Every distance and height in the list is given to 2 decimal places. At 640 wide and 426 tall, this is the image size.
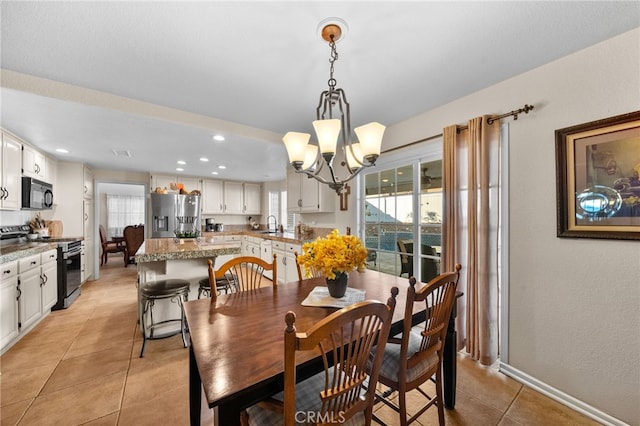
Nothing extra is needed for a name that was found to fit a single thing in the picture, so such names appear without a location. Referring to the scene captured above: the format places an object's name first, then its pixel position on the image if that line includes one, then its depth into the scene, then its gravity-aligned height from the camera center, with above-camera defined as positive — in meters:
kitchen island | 2.47 -0.55
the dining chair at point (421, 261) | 2.66 -0.52
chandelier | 1.50 +0.47
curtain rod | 1.86 +0.77
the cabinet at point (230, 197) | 6.25 +0.47
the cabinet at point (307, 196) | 3.85 +0.31
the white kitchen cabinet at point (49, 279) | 2.95 -0.77
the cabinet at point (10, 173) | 2.80 +0.51
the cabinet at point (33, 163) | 3.29 +0.75
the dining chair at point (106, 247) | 6.44 -0.80
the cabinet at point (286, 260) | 4.09 -0.78
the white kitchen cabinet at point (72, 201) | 4.34 +0.27
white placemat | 1.46 -0.52
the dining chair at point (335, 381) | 0.77 -0.61
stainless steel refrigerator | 5.34 +0.04
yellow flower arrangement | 1.40 -0.23
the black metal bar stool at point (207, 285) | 2.56 -0.72
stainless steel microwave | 3.22 +0.30
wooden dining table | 0.80 -0.52
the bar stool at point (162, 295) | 2.27 -0.73
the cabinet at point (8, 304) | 2.26 -0.81
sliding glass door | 2.65 -0.04
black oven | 3.34 -0.78
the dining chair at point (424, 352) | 1.22 -0.75
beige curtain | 2.05 -0.15
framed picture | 1.49 +0.22
